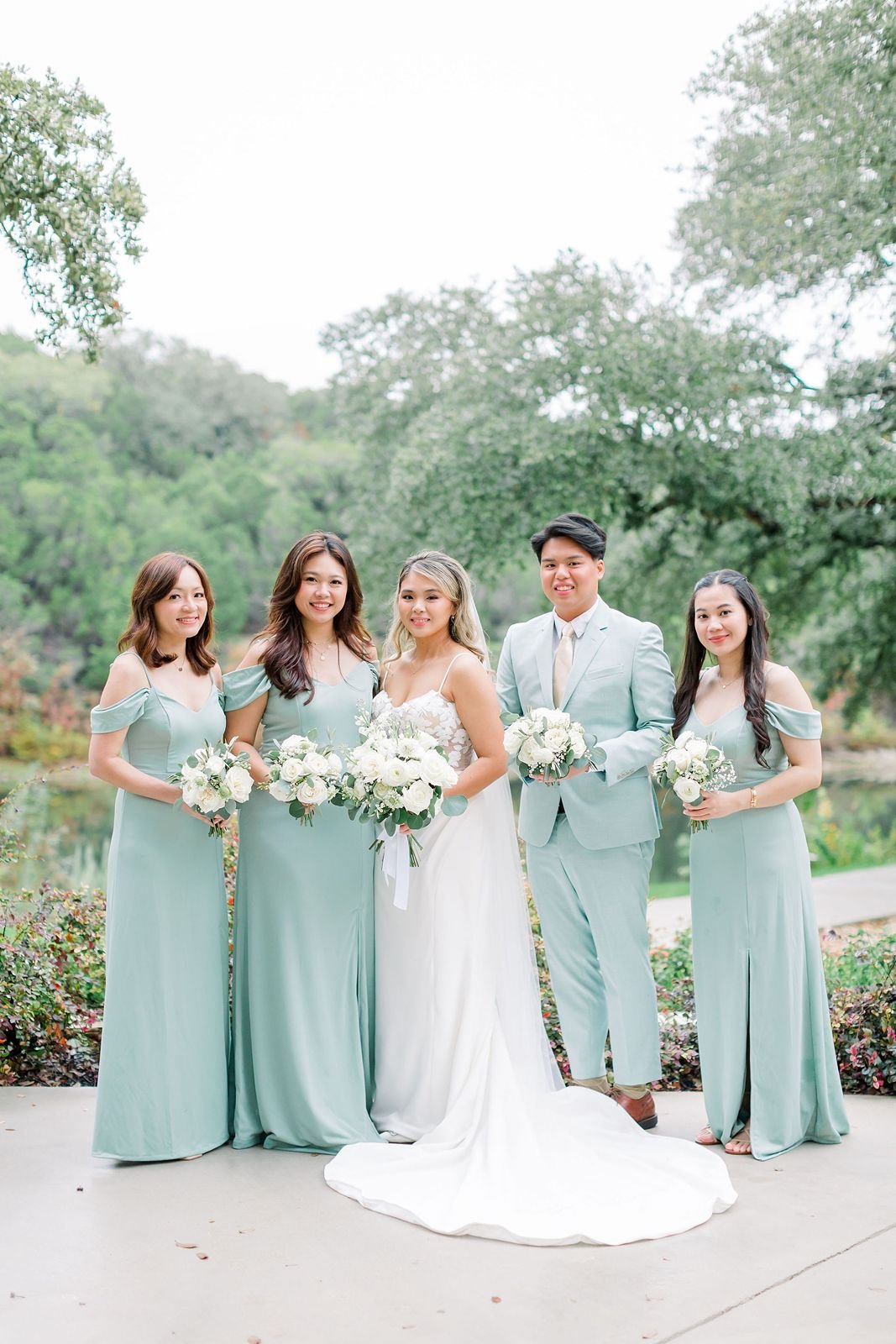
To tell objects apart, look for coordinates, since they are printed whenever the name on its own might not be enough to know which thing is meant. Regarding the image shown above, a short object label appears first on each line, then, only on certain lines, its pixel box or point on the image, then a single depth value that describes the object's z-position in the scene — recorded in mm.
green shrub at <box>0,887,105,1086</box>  5750
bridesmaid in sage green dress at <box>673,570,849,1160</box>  4562
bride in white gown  4168
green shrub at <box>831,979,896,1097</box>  5406
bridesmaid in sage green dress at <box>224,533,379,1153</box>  4645
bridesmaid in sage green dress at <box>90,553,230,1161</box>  4480
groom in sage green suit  4844
